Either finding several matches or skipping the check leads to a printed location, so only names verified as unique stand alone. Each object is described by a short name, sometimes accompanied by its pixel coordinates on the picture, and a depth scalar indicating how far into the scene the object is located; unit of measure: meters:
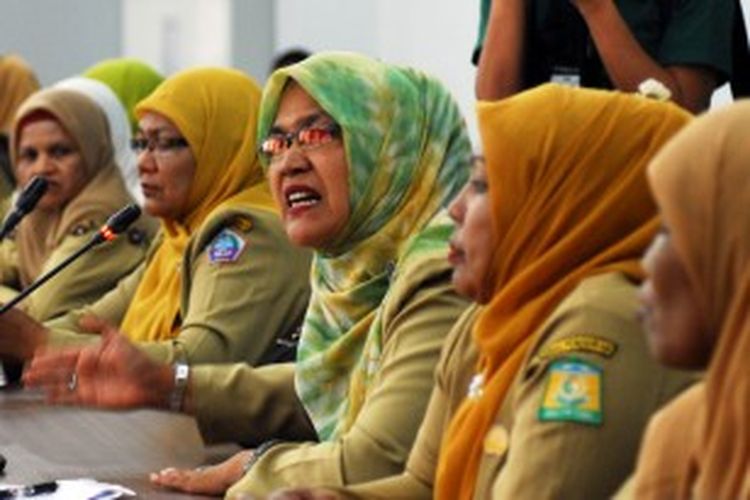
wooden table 4.68
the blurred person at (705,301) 2.77
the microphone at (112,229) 5.36
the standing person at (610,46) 5.14
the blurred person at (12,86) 10.81
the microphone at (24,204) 5.71
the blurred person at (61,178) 8.19
